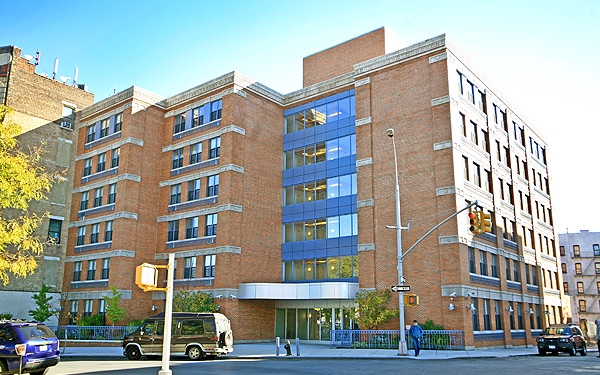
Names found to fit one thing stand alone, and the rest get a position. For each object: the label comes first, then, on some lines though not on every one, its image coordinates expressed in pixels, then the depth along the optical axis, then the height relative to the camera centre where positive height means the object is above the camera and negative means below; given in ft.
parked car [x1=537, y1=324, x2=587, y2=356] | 108.37 -6.77
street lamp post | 88.43 -0.39
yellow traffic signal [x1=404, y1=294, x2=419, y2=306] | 86.22 +0.91
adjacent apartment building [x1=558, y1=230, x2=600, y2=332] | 291.38 +19.65
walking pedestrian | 88.01 -4.64
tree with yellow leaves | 73.20 +15.69
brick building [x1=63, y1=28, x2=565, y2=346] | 119.65 +27.75
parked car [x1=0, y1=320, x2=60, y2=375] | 57.06 -4.81
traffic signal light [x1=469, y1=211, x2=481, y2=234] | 72.18 +11.03
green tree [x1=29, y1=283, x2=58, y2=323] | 136.03 -1.25
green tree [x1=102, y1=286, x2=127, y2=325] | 131.54 -1.33
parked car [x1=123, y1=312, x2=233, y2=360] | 86.17 -5.32
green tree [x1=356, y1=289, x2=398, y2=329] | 114.42 -0.75
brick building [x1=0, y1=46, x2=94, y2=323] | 153.58 +49.40
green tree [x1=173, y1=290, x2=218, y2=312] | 128.26 +0.49
